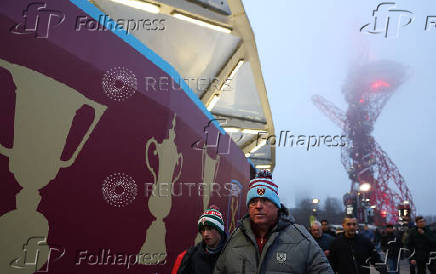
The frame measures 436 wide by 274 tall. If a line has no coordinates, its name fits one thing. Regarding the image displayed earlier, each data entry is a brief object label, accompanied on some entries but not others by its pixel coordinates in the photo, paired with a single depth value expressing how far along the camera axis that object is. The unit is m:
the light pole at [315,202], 20.75
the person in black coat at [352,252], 4.11
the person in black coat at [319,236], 5.44
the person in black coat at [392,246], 7.50
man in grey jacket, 1.87
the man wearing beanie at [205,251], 2.75
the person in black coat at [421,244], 6.69
